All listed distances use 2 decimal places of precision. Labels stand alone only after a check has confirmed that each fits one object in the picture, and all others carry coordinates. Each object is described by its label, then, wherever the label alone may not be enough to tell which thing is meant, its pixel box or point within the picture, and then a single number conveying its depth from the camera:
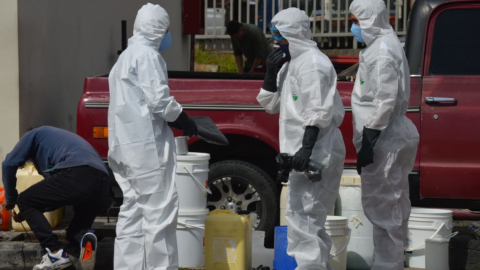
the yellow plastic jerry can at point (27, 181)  13.92
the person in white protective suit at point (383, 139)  11.36
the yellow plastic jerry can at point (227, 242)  12.11
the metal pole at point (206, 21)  34.77
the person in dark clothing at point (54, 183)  12.10
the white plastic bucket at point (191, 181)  12.74
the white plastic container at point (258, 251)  13.08
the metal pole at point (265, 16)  35.03
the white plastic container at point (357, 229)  13.02
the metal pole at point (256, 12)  35.44
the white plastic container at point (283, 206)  13.53
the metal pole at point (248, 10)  35.12
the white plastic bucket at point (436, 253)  12.76
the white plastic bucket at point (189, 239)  12.77
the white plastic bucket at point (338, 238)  12.21
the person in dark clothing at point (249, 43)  22.73
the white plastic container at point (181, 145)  12.72
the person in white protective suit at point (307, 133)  10.67
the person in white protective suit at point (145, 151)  10.96
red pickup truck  13.45
